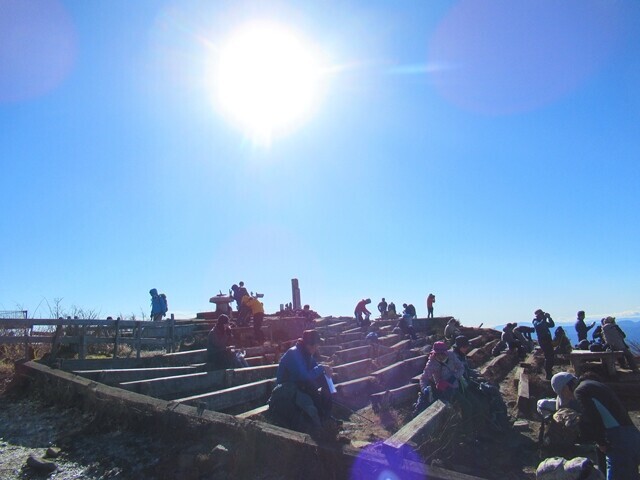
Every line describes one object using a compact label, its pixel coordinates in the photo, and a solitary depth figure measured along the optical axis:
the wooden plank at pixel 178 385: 6.71
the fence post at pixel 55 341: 8.34
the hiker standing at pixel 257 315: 13.71
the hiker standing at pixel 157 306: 15.02
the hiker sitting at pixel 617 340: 9.72
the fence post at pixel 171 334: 12.23
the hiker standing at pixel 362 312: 18.73
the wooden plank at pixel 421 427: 4.47
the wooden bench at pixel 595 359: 9.63
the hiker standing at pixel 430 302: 22.88
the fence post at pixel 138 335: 10.27
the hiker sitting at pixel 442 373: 7.04
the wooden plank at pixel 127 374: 7.12
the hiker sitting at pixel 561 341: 14.66
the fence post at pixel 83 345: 9.17
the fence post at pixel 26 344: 8.20
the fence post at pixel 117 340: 9.85
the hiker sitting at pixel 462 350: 7.70
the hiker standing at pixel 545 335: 11.28
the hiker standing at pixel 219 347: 8.44
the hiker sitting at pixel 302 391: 5.48
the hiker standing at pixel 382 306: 24.40
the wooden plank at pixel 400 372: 9.70
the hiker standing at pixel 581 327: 13.98
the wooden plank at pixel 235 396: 6.37
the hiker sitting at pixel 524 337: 15.98
